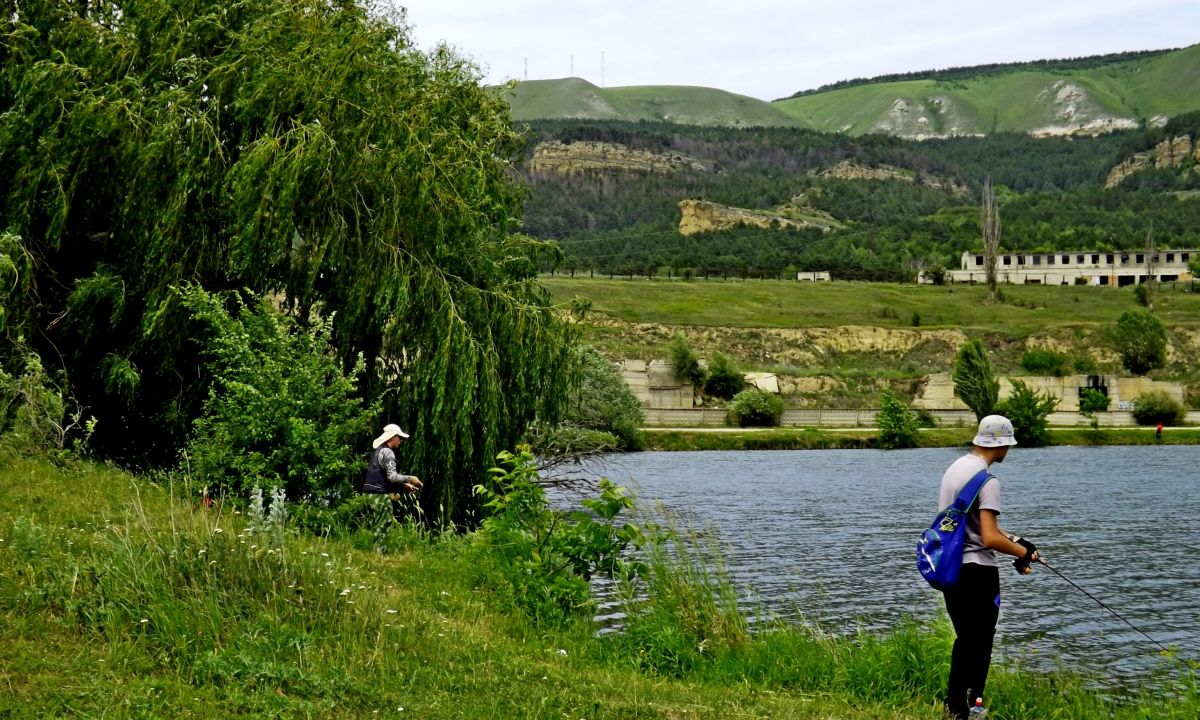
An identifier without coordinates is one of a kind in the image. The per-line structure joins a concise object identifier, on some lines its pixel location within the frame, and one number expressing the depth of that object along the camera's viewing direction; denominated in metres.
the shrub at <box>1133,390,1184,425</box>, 73.38
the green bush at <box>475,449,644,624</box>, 11.62
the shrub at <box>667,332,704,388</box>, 79.25
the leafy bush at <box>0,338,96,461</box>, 13.92
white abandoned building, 147.25
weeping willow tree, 16.77
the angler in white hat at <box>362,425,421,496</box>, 14.32
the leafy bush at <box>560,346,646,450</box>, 50.47
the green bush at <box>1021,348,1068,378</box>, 86.38
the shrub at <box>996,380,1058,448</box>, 66.69
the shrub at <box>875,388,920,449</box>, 64.94
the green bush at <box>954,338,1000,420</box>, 71.00
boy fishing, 8.25
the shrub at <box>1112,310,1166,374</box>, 90.19
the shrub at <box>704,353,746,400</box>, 79.31
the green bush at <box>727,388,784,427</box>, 71.50
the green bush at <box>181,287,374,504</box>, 14.12
